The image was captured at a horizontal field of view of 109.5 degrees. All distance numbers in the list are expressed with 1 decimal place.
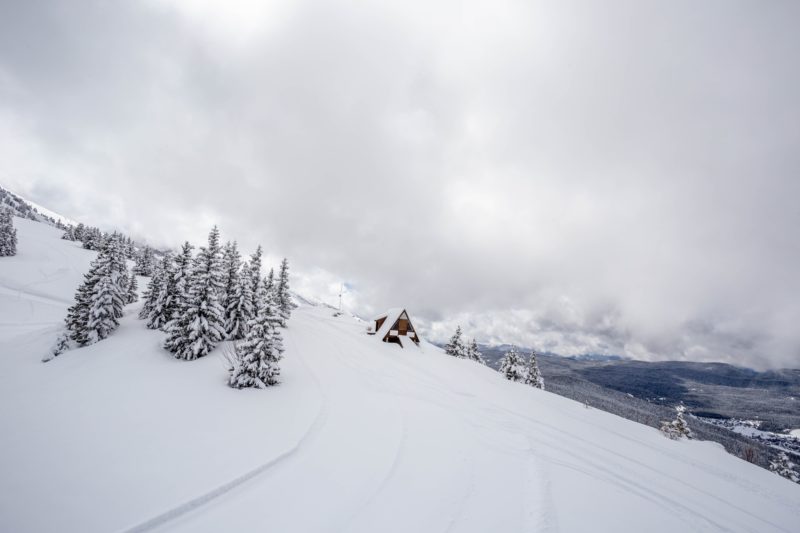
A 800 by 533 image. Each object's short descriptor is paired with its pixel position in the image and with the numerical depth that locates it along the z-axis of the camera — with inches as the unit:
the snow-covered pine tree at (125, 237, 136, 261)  3508.9
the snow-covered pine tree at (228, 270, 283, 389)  722.8
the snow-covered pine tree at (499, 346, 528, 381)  1784.0
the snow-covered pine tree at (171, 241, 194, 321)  1111.0
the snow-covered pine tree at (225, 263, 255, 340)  1182.3
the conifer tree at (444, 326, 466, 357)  1982.3
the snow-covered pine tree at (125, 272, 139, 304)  1877.5
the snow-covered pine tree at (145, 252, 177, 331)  1166.3
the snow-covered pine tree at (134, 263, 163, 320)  1342.3
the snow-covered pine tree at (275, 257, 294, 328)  1833.2
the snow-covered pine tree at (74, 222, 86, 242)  3846.0
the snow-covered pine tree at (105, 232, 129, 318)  1216.2
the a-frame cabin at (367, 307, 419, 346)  1670.8
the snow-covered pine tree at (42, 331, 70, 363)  1068.5
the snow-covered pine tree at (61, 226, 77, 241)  3836.4
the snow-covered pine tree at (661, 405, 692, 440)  1237.2
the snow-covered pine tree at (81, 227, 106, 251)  3452.3
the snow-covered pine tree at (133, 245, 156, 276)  2885.6
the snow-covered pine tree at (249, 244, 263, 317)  1487.9
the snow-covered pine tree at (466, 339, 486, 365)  2162.9
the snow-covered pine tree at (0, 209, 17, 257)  2566.4
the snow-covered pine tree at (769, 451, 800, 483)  1523.1
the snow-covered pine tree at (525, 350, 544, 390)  1897.1
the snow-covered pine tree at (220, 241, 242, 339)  1196.5
